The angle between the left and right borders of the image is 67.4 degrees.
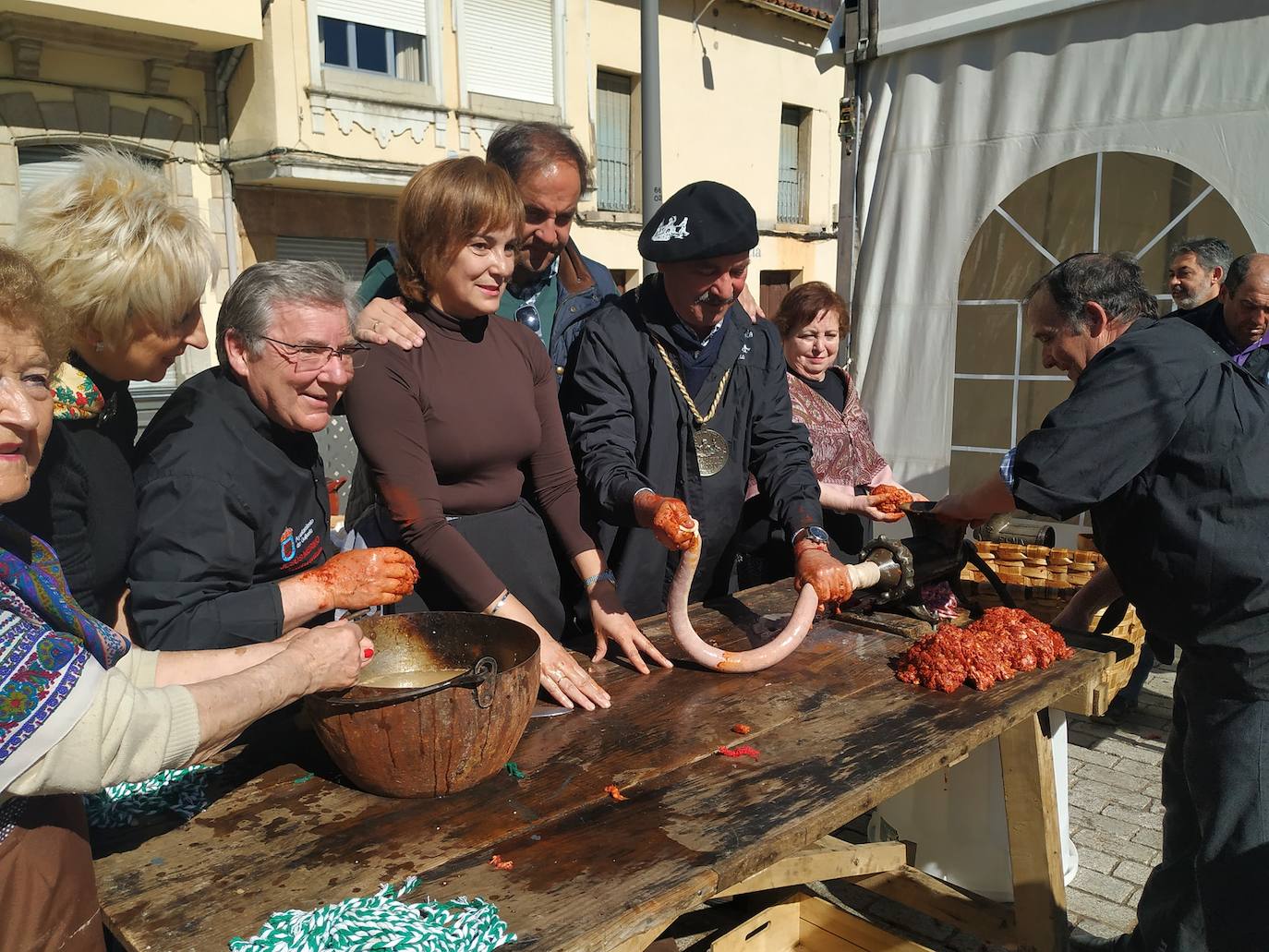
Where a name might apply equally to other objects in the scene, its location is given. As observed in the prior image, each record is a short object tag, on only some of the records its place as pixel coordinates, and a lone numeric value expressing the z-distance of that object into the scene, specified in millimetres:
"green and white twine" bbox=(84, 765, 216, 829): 1596
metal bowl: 1545
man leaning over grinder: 2154
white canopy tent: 4195
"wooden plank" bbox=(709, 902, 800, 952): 2475
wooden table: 1351
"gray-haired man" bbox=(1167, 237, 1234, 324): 4445
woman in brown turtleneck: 2215
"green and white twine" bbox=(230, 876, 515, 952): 1226
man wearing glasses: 1764
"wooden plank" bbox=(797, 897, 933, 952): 2504
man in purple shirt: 3932
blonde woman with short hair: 1713
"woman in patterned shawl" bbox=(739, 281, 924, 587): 3572
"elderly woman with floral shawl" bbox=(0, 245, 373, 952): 1174
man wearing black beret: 2582
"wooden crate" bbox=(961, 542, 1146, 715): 3881
